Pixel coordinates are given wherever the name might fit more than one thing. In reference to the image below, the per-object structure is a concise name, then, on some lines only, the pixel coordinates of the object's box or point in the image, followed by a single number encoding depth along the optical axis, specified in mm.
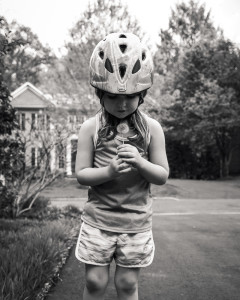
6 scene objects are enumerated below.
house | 7676
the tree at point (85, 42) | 14359
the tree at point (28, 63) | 35406
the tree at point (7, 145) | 5107
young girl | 1947
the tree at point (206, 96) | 19438
